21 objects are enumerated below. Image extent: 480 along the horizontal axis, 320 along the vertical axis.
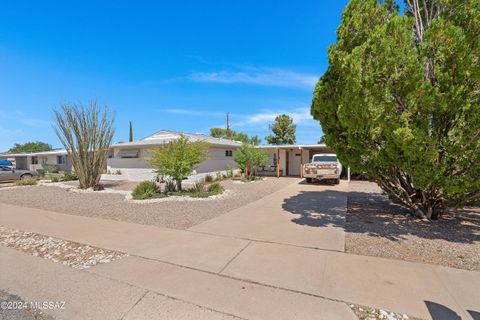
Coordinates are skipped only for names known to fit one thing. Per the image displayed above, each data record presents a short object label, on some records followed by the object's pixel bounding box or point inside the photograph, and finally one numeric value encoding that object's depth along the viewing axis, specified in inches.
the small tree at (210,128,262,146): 1647.4
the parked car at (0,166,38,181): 665.7
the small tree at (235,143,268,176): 645.9
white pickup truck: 566.7
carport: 860.6
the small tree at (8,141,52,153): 2321.6
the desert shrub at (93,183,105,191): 508.2
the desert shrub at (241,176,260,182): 661.8
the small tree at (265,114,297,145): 1354.6
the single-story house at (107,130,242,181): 650.3
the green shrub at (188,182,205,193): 435.5
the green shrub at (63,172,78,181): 691.1
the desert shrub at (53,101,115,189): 515.8
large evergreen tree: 177.8
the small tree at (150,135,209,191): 405.7
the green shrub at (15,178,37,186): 594.7
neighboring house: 1113.8
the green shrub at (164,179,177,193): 442.5
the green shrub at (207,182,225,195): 425.9
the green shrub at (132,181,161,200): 388.5
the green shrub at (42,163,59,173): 911.0
